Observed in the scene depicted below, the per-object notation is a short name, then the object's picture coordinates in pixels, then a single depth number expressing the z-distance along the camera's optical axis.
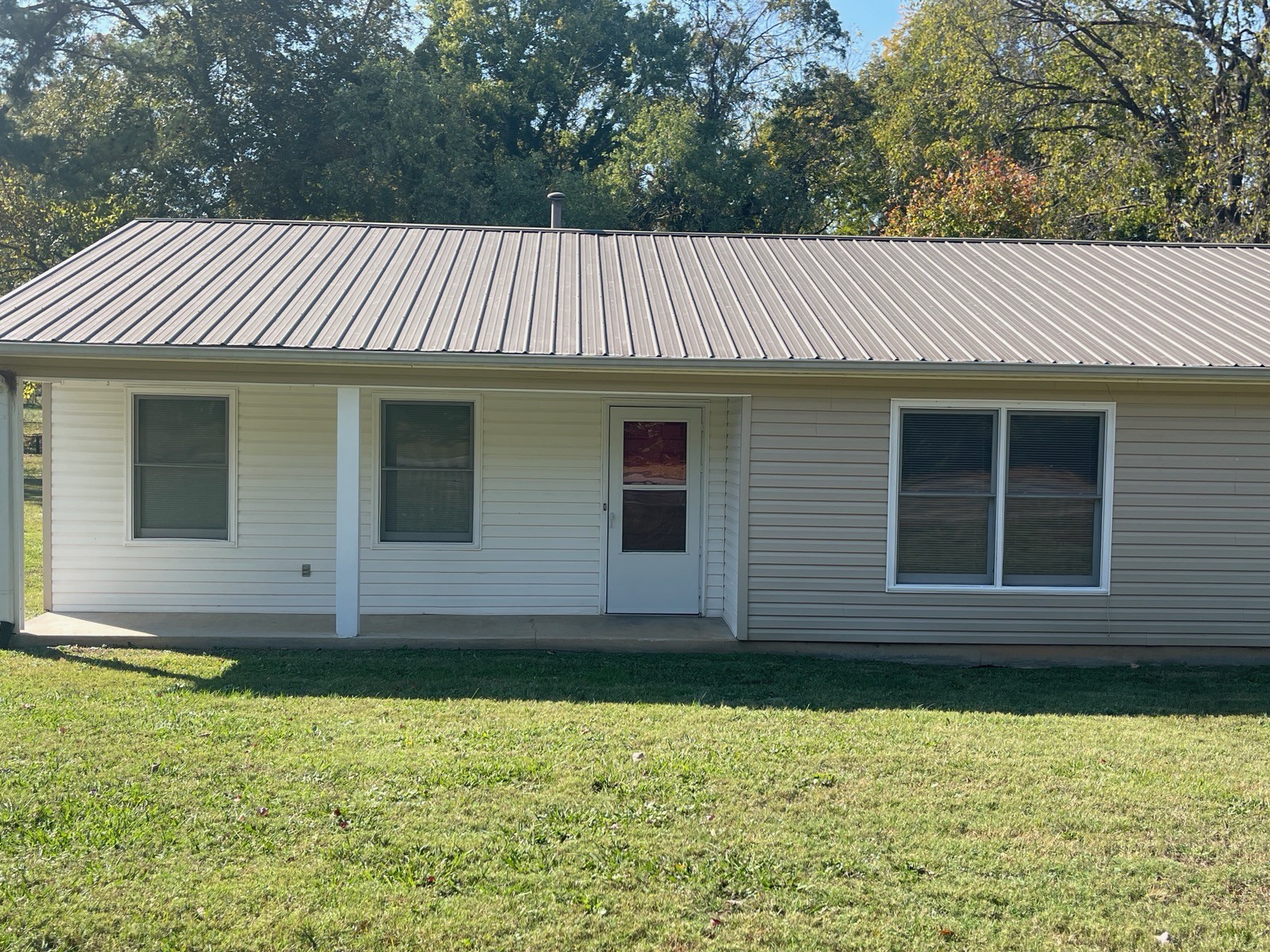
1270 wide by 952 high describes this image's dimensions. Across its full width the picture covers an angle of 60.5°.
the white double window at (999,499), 8.77
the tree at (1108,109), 19.97
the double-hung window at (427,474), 9.73
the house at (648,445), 8.34
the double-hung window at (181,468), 9.64
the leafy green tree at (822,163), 28.77
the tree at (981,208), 19.97
